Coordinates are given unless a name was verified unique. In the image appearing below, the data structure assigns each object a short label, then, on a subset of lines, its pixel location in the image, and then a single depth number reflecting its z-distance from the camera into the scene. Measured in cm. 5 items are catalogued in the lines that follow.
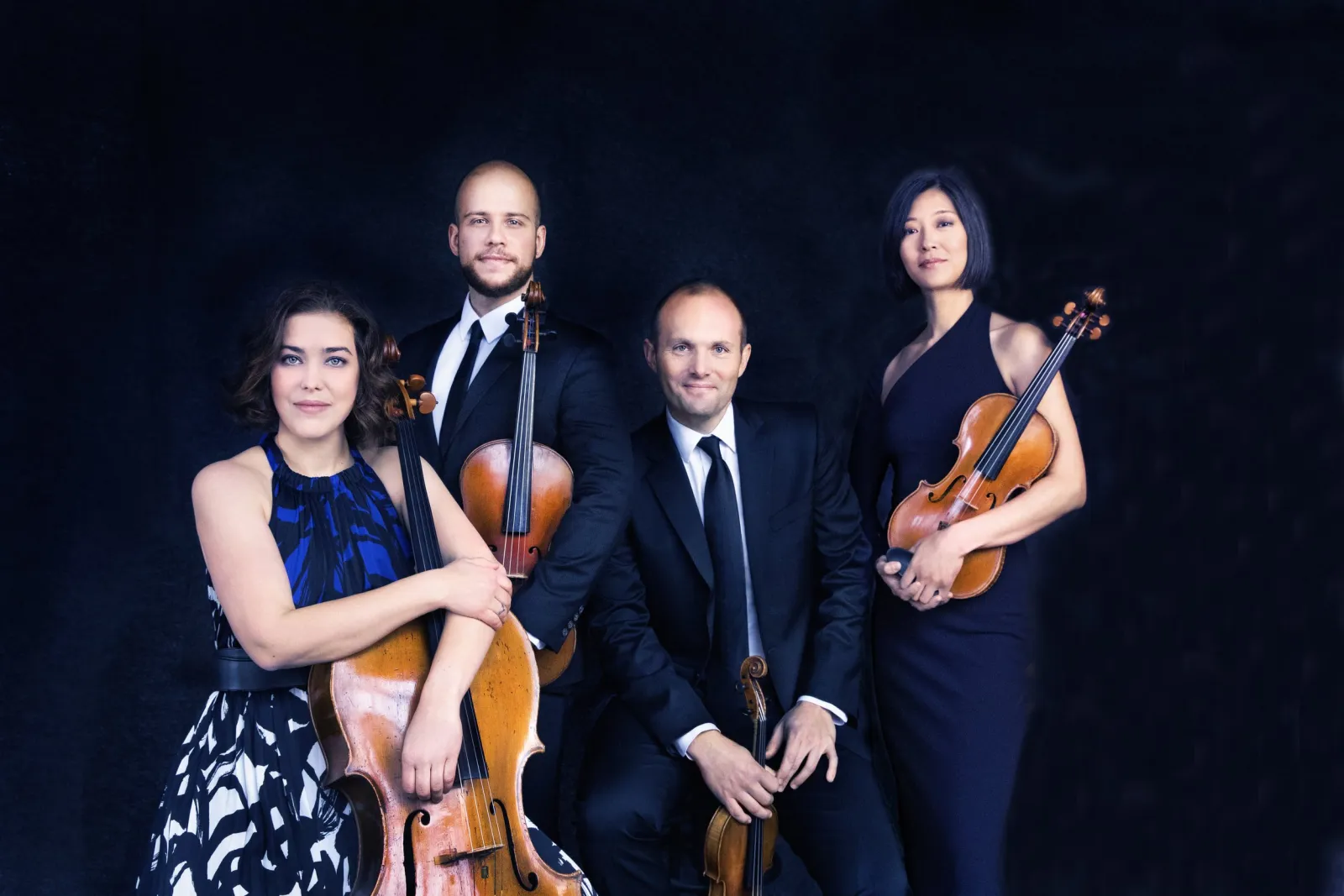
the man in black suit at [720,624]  255
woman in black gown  268
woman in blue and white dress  199
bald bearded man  263
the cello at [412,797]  187
